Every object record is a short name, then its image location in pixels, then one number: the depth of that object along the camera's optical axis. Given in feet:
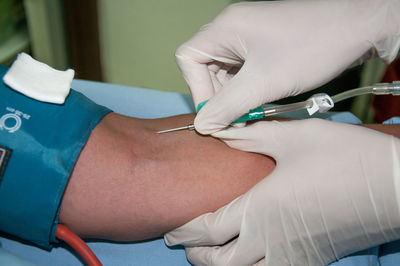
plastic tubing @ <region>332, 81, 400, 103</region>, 1.88
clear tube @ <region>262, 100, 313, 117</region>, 1.88
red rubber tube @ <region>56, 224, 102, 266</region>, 1.81
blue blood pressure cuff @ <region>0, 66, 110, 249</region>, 1.79
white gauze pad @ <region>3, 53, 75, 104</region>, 1.83
